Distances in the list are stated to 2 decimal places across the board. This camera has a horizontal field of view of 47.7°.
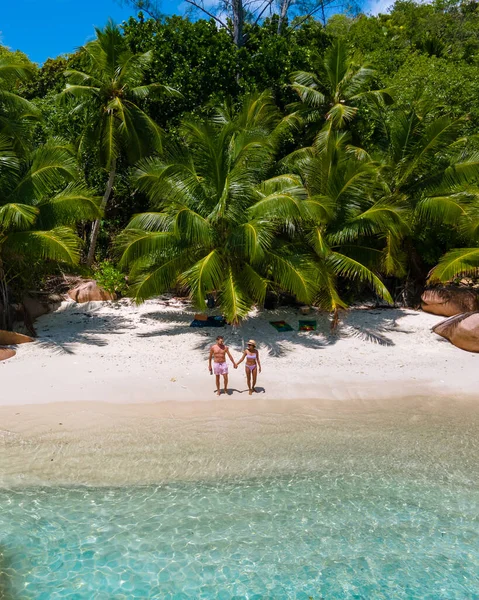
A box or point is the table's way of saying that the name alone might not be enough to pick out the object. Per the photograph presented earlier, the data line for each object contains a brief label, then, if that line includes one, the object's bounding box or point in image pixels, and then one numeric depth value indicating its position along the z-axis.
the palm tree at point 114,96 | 18.77
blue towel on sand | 14.82
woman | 10.95
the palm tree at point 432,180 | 15.30
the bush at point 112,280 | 17.27
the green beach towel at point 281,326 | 14.79
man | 10.87
